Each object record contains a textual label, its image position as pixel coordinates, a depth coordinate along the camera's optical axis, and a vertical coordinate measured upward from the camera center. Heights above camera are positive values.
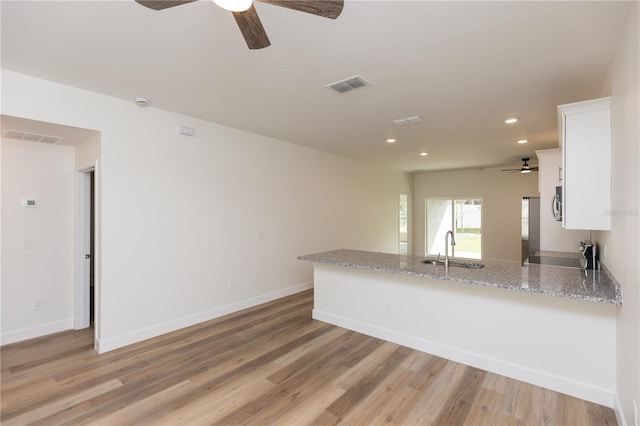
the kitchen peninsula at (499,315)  2.38 -0.96
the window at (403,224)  9.10 -0.30
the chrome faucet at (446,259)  3.15 -0.47
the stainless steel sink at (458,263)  3.33 -0.55
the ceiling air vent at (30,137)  3.27 +0.84
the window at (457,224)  8.72 -0.28
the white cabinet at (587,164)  2.39 +0.40
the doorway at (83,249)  3.95 -0.48
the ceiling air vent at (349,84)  2.88 +1.26
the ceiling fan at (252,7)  1.50 +1.08
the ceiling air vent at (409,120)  3.96 +1.24
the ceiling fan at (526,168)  6.69 +1.05
